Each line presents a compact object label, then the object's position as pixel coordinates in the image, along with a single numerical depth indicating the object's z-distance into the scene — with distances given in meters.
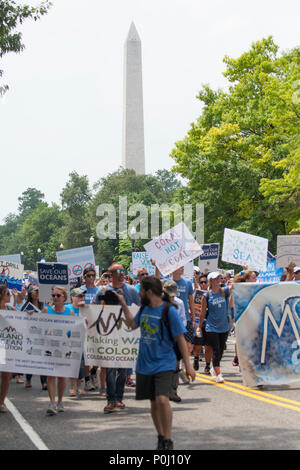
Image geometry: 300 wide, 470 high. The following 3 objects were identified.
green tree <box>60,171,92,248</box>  92.44
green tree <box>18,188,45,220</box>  184.25
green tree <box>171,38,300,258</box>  36.44
